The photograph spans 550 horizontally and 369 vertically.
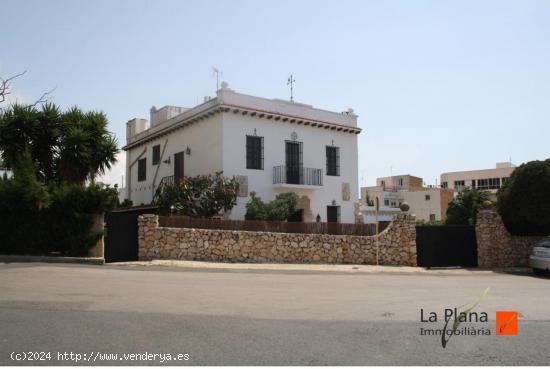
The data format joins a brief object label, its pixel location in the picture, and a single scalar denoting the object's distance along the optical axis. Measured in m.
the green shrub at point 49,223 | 15.28
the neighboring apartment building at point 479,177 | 62.19
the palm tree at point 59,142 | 17.62
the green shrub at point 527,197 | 20.02
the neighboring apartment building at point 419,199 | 52.94
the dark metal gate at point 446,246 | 20.02
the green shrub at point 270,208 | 20.83
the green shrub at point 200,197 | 20.19
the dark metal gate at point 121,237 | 16.02
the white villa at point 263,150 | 22.86
